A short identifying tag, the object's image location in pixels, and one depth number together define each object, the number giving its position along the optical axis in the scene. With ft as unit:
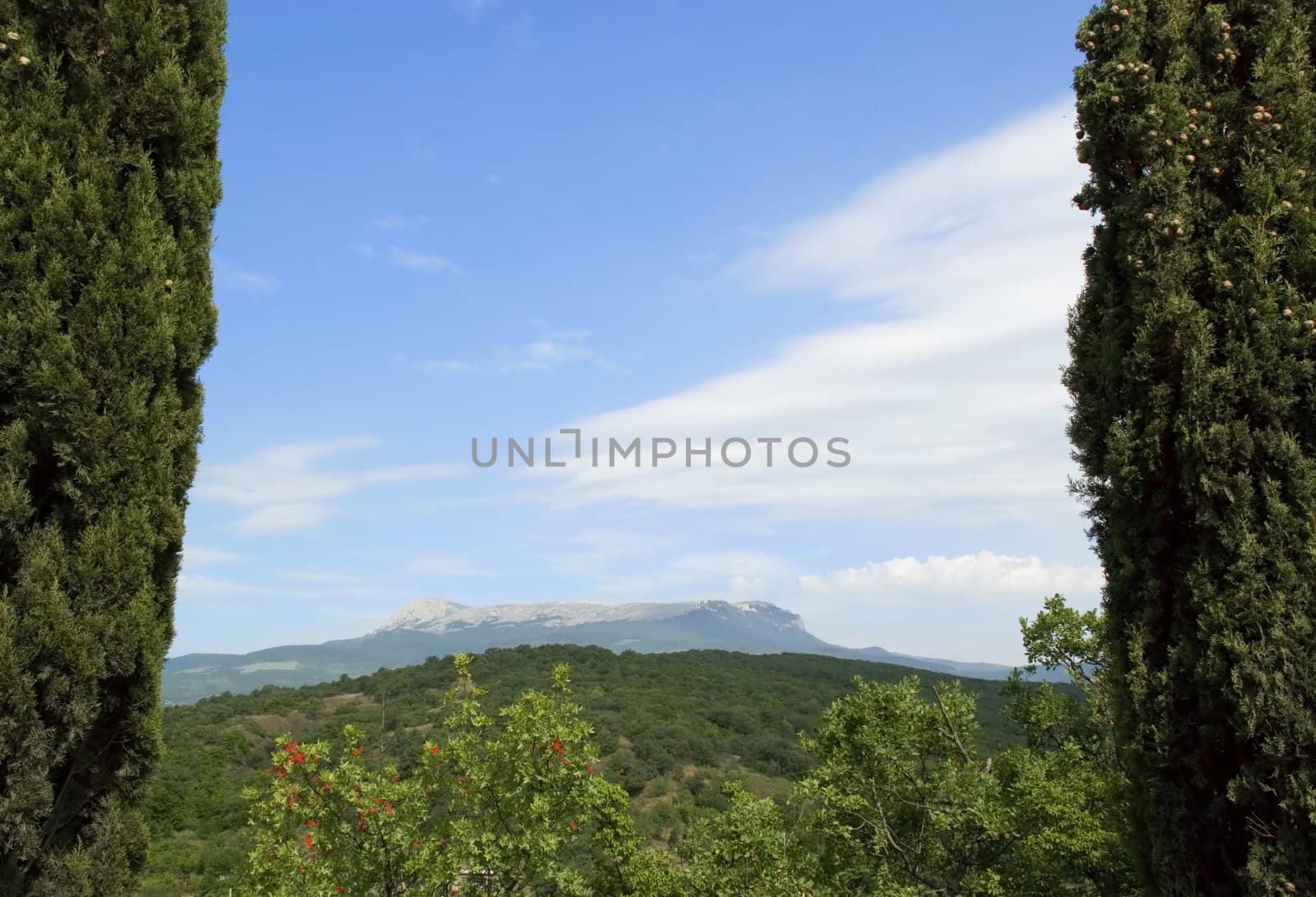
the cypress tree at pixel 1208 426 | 13.94
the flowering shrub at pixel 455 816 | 22.09
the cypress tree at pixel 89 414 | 16.17
